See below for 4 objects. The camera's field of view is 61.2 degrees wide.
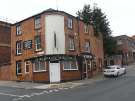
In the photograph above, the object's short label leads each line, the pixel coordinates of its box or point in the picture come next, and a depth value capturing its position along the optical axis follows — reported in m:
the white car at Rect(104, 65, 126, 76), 15.38
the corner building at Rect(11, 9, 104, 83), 13.59
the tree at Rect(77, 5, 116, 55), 21.92
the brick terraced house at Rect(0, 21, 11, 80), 17.82
